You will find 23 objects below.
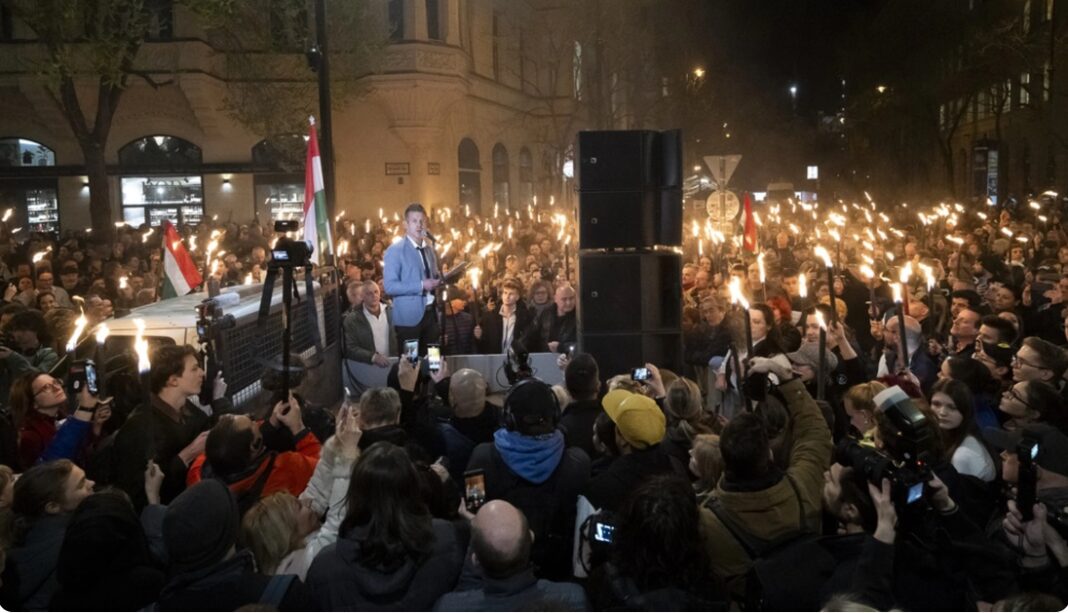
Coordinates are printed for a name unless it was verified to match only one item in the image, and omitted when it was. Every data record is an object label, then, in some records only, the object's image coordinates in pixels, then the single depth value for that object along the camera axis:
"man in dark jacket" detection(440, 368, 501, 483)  5.39
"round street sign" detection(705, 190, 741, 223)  15.09
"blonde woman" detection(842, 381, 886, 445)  5.44
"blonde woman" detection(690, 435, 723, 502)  4.49
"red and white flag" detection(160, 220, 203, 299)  10.60
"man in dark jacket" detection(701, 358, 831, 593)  3.94
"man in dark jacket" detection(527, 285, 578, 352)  9.82
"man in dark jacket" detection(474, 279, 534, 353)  10.28
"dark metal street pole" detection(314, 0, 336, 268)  12.62
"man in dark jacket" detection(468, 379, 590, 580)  4.53
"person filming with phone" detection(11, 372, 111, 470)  5.57
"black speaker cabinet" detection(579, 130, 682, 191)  7.80
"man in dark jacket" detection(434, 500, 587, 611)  3.52
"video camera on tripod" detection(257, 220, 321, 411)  5.50
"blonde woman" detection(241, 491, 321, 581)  3.99
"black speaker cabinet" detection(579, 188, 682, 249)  7.88
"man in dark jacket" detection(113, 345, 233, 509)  5.05
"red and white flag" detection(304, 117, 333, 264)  9.70
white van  6.66
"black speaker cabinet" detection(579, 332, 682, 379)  7.90
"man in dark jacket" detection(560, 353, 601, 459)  5.45
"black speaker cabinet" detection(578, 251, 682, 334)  7.87
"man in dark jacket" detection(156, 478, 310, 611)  3.52
